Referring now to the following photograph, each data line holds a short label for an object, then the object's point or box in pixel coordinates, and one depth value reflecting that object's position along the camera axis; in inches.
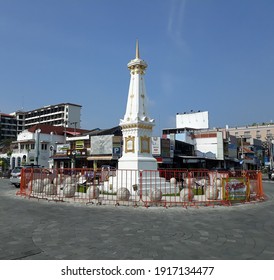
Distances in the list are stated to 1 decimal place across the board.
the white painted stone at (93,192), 556.3
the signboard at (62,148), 1739.8
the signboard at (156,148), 1443.2
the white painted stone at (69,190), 574.9
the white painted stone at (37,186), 641.6
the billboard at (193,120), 2407.9
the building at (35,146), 1993.1
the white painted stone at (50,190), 611.5
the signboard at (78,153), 1626.5
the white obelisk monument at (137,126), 704.4
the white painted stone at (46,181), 661.0
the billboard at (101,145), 1507.1
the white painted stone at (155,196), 505.0
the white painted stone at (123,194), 516.4
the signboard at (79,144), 1664.6
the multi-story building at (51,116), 3686.0
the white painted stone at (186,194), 522.3
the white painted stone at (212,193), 535.2
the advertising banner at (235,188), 530.6
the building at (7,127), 3924.7
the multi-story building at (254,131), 2999.5
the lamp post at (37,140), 1971.9
